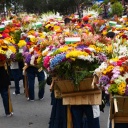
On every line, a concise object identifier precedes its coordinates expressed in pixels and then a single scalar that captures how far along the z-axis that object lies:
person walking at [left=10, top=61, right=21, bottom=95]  13.26
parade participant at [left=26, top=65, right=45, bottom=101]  12.13
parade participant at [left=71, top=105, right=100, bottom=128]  7.45
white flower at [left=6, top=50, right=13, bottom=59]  9.98
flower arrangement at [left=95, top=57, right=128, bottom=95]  5.48
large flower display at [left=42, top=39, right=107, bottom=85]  7.06
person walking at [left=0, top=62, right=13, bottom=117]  10.19
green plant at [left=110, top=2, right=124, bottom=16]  24.62
